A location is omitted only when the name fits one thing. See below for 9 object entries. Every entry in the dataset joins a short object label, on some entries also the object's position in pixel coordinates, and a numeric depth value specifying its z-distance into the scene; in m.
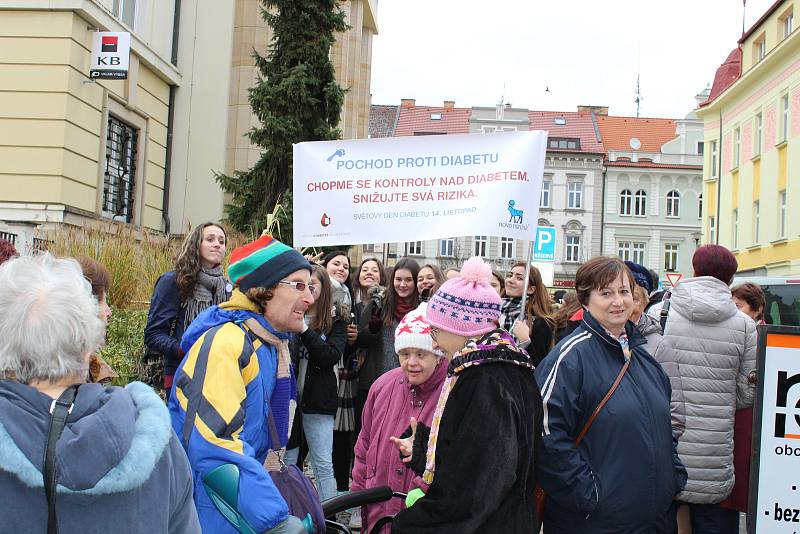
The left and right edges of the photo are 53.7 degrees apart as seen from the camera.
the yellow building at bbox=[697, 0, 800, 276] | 29.61
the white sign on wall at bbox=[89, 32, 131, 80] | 14.30
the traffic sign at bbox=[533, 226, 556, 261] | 14.39
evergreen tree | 16.23
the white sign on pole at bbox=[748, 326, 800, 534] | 3.71
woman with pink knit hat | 2.72
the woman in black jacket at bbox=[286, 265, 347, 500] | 5.63
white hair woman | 1.75
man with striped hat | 2.63
